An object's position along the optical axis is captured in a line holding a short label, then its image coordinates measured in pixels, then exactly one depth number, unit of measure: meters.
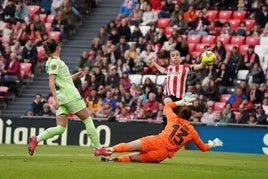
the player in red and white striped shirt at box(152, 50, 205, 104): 19.19
